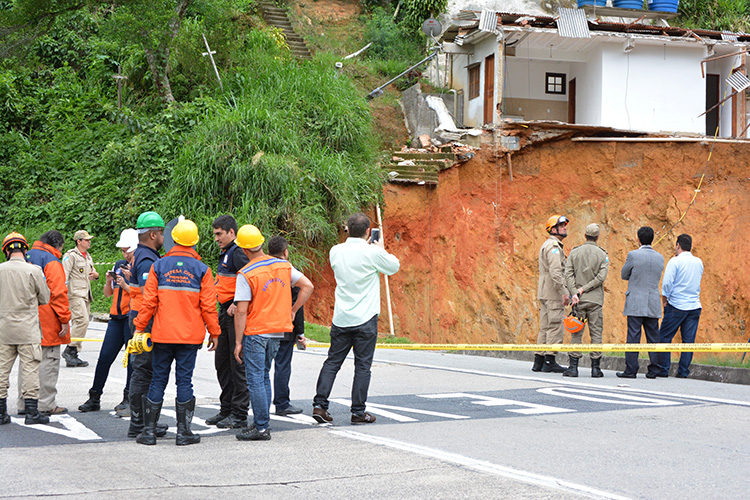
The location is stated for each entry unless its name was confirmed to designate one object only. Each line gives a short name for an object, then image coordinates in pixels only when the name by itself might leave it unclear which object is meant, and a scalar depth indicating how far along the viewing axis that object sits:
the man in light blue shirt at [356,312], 7.45
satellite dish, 26.94
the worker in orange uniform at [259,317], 6.78
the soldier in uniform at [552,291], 11.47
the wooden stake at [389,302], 21.30
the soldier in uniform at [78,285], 12.59
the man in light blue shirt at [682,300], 11.30
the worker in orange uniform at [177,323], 6.58
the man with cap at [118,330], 8.38
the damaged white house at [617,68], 23.44
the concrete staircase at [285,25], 27.94
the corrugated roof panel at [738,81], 24.28
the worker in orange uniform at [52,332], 8.07
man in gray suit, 11.26
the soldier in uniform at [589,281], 11.41
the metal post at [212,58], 23.81
